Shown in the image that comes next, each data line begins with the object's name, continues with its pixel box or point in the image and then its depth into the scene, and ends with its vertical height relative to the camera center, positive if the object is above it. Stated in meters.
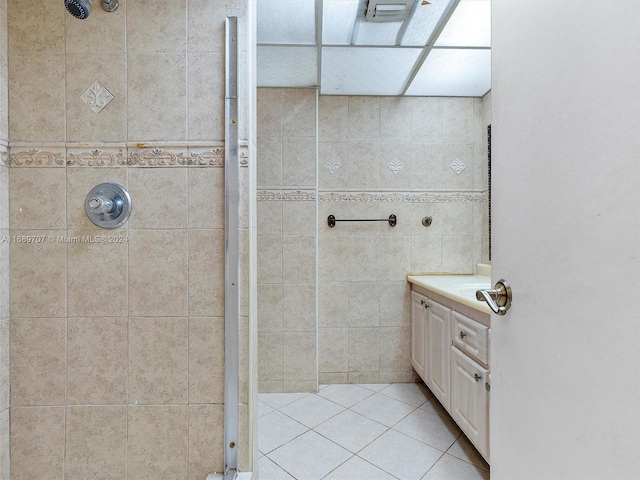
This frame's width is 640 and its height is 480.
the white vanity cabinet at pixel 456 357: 1.32 -0.63
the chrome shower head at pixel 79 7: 0.80 +0.63
